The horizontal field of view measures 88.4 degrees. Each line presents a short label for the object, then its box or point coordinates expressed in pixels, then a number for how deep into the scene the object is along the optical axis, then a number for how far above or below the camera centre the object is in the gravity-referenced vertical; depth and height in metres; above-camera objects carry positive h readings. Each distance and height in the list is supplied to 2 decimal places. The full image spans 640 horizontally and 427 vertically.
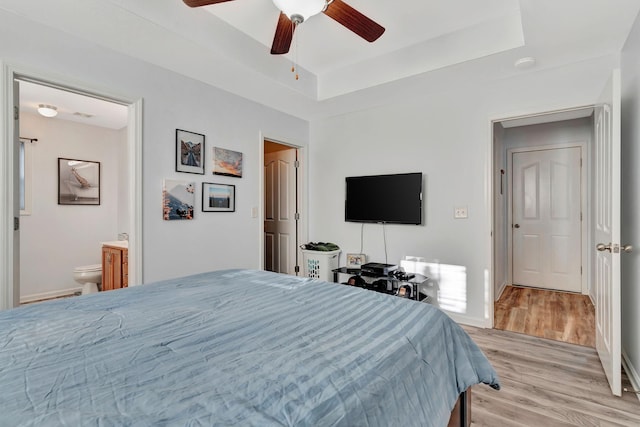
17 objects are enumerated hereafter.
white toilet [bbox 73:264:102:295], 4.21 -0.81
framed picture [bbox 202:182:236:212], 3.22 +0.15
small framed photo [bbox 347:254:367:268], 4.04 -0.58
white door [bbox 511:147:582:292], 4.46 -0.08
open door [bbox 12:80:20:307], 2.12 +0.07
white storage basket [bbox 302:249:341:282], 4.07 -0.64
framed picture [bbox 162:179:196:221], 2.87 +0.12
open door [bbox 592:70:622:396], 1.99 -0.12
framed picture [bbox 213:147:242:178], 3.32 +0.52
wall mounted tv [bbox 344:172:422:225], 3.59 +0.16
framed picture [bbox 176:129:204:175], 2.98 +0.57
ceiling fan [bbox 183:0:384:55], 1.81 +1.18
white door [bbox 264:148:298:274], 4.62 +0.02
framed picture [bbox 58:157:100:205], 4.50 +0.43
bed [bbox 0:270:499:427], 0.71 -0.42
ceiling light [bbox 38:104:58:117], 3.92 +1.23
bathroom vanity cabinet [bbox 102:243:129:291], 3.69 -0.63
